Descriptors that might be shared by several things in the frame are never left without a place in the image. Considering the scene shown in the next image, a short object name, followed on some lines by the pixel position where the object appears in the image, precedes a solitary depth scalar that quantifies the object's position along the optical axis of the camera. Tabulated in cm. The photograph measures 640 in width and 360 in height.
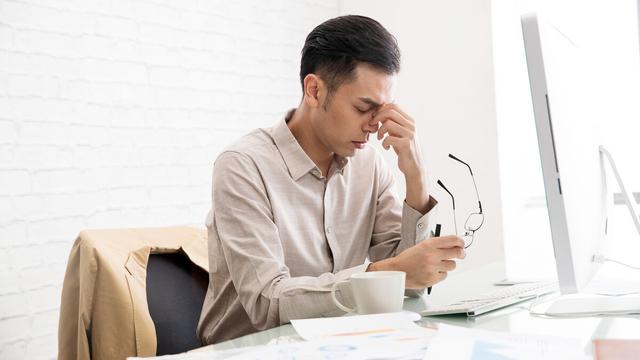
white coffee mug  113
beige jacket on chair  132
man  143
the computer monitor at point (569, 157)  98
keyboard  119
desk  104
